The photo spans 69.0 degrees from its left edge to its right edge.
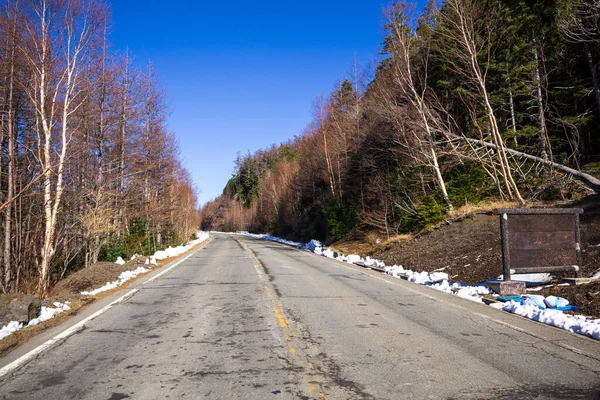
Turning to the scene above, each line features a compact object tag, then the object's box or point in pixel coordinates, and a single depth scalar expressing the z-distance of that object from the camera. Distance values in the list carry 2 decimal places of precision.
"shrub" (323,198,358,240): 33.16
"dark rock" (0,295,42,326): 7.51
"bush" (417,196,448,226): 21.48
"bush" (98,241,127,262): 20.84
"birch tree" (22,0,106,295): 12.12
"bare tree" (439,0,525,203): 17.20
